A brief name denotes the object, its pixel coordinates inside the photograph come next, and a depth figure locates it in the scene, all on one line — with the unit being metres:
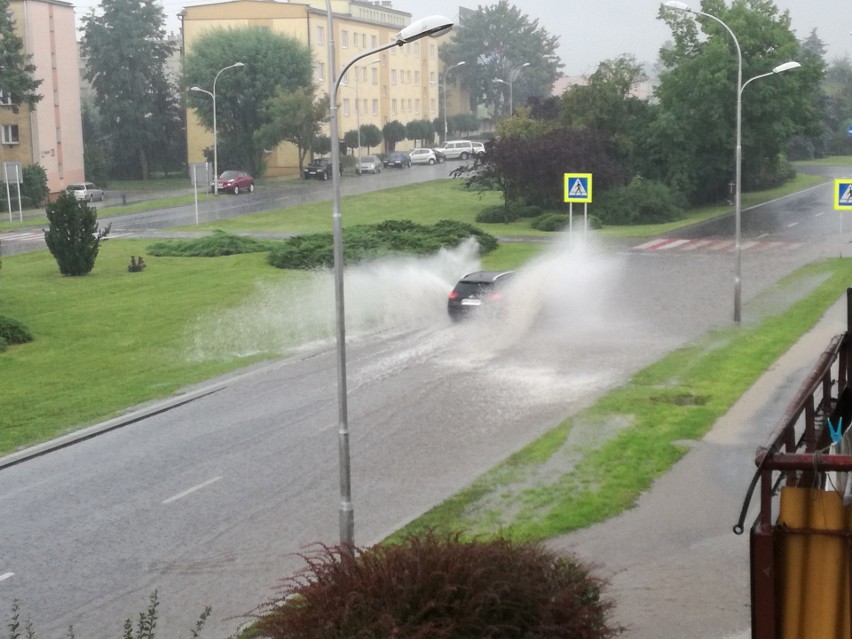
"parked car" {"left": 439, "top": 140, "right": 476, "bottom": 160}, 93.69
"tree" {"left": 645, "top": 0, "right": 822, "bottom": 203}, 54.00
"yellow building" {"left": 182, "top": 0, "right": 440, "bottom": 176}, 84.56
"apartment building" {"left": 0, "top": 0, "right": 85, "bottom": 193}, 68.69
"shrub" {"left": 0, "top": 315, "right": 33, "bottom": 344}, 27.39
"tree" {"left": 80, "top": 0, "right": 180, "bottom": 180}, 86.50
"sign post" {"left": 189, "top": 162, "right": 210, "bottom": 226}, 52.19
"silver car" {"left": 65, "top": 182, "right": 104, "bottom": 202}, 68.38
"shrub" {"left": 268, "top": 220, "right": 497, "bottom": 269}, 38.59
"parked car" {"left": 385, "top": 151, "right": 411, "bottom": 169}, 88.75
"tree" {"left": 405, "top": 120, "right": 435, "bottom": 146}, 102.56
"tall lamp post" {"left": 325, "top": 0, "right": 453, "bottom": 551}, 12.48
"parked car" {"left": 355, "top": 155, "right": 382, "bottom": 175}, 81.94
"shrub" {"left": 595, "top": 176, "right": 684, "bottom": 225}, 52.91
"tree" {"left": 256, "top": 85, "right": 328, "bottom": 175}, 75.19
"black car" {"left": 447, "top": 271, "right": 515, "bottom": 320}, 28.84
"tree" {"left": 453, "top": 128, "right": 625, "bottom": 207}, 53.78
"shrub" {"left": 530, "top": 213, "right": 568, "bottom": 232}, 50.75
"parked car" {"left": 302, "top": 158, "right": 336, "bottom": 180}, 78.69
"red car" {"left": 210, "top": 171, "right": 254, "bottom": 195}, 70.38
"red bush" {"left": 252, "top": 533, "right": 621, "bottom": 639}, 7.44
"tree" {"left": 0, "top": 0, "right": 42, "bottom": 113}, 63.88
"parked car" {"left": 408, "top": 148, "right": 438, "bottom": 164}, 90.38
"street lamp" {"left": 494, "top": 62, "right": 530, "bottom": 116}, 118.06
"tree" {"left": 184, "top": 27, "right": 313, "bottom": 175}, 77.56
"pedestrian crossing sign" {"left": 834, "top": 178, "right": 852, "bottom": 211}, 35.53
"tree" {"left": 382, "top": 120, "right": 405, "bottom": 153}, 97.75
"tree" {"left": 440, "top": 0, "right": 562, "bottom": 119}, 121.06
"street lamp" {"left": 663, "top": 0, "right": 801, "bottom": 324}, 27.75
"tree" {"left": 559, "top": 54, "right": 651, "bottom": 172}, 59.40
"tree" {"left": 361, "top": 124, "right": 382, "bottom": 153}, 92.12
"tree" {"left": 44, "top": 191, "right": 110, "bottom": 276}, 37.84
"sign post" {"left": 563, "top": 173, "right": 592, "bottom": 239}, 36.22
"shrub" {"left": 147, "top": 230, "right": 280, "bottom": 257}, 43.34
